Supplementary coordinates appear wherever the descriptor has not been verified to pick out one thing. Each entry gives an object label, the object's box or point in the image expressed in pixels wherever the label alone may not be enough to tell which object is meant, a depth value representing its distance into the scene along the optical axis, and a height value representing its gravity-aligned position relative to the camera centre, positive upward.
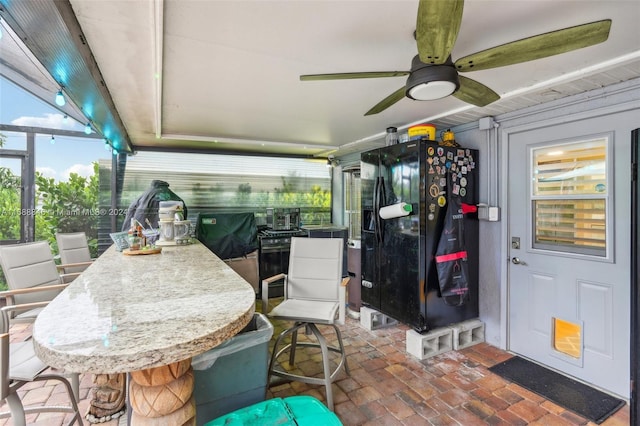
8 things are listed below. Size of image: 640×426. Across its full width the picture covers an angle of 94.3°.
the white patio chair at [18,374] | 1.29 -0.77
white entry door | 2.28 -0.28
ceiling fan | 1.16 +0.77
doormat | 2.14 -1.39
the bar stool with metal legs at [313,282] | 2.38 -0.59
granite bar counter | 0.77 -0.35
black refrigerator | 2.85 -0.18
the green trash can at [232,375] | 1.47 -0.83
